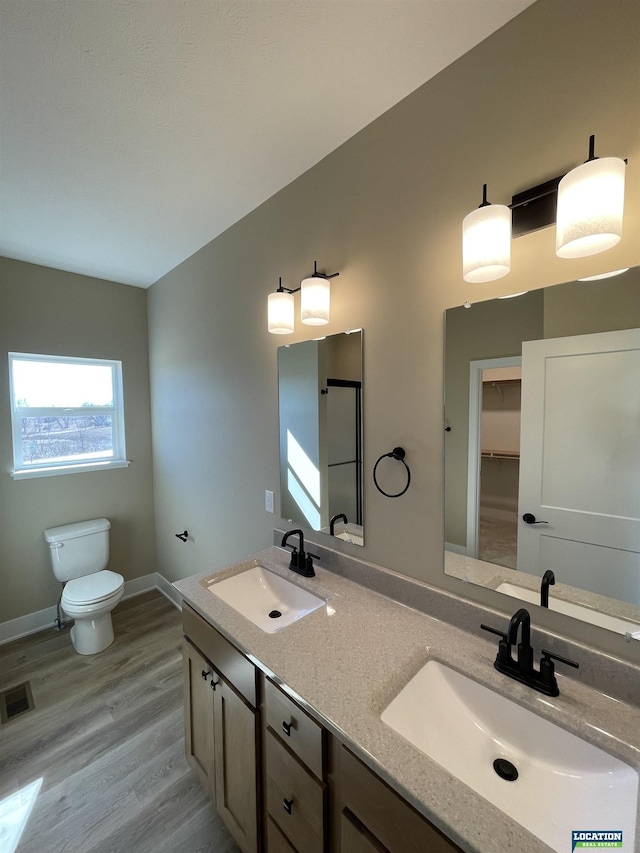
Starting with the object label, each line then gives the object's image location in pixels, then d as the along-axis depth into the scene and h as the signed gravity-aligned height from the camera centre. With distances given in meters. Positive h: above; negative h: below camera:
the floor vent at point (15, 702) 1.88 -1.67
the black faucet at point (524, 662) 0.84 -0.66
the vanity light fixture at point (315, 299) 1.45 +0.46
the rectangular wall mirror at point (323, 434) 1.47 -0.12
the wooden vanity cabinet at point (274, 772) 0.72 -0.99
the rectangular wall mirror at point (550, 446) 0.87 -0.11
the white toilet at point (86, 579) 2.25 -1.23
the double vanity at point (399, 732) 0.65 -0.75
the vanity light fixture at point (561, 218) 0.77 +0.48
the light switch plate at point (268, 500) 1.89 -0.51
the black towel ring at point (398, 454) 1.30 -0.17
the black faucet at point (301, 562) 1.49 -0.68
